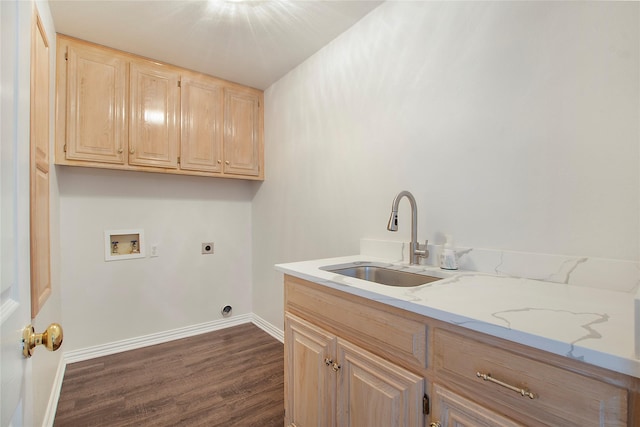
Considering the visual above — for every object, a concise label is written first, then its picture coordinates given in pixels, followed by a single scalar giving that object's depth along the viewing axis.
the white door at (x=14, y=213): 0.48
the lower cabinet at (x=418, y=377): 0.60
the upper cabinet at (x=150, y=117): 2.09
